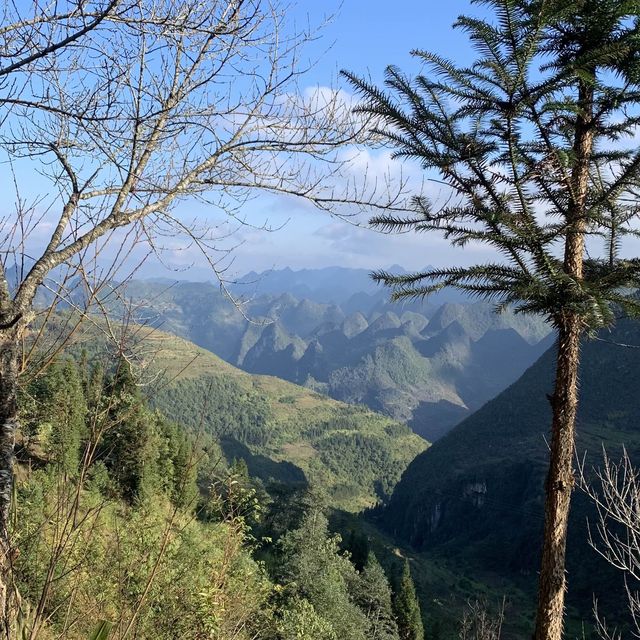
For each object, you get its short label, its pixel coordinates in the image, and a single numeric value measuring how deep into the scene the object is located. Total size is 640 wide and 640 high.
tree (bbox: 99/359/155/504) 20.98
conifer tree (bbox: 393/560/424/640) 30.86
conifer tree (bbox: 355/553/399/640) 26.39
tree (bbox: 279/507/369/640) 19.83
